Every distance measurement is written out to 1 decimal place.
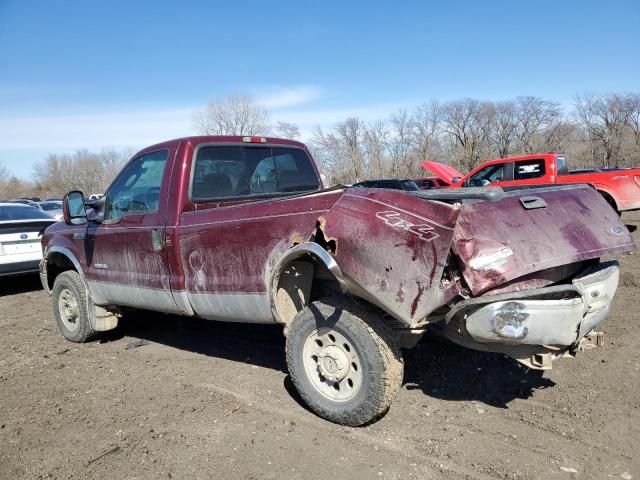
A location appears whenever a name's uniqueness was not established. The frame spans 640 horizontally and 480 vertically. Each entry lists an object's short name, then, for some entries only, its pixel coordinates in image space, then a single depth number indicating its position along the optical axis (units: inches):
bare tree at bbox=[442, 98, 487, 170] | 2326.5
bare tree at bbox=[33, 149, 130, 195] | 3366.9
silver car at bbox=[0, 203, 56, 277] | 328.2
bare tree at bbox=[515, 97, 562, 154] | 2336.4
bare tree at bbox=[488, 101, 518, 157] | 2367.1
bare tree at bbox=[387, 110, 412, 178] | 2020.9
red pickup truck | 441.4
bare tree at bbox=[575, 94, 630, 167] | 2119.8
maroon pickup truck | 108.8
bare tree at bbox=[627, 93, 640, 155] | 2145.7
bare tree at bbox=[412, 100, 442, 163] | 2174.7
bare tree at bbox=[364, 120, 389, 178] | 1982.0
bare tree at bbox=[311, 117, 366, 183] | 1924.2
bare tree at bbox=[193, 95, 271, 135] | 1814.7
